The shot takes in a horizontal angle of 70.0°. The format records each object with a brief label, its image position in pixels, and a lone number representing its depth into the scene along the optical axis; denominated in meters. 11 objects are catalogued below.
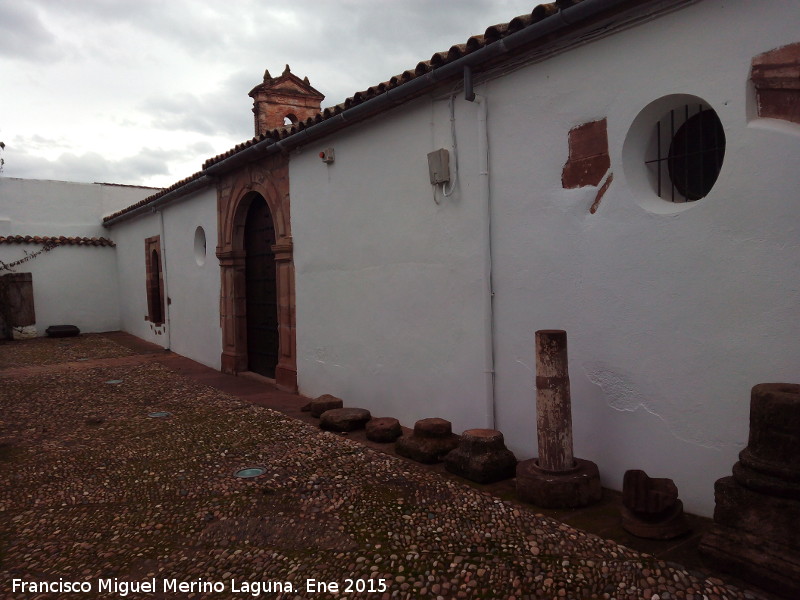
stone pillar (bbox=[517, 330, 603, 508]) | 3.60
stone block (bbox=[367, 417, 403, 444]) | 5.16
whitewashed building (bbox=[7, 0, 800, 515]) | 3.04
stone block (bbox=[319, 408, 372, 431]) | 5.57
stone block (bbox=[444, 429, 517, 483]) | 4.03
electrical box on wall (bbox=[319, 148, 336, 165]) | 6.49
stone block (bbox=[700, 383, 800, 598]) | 2.53
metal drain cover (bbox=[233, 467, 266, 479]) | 4.34
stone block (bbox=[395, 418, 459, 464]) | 4.52
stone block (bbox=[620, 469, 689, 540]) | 3.03
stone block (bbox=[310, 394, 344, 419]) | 6.18
